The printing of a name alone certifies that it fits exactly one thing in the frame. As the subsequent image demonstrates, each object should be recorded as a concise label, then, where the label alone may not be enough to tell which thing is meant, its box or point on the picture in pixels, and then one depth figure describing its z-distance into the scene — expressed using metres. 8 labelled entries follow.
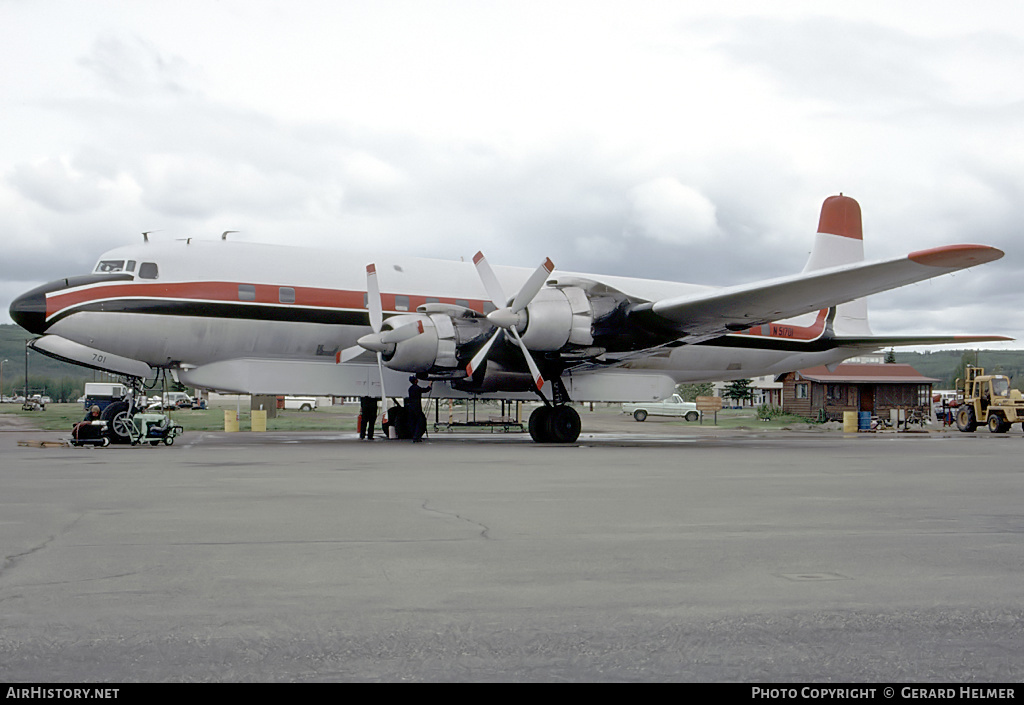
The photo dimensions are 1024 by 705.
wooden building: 56.47
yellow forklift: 36.44
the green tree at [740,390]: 98.72
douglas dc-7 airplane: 20.52
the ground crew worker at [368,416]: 24.95
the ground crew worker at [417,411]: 23.22
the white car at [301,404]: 94.43
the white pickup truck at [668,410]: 58.62
